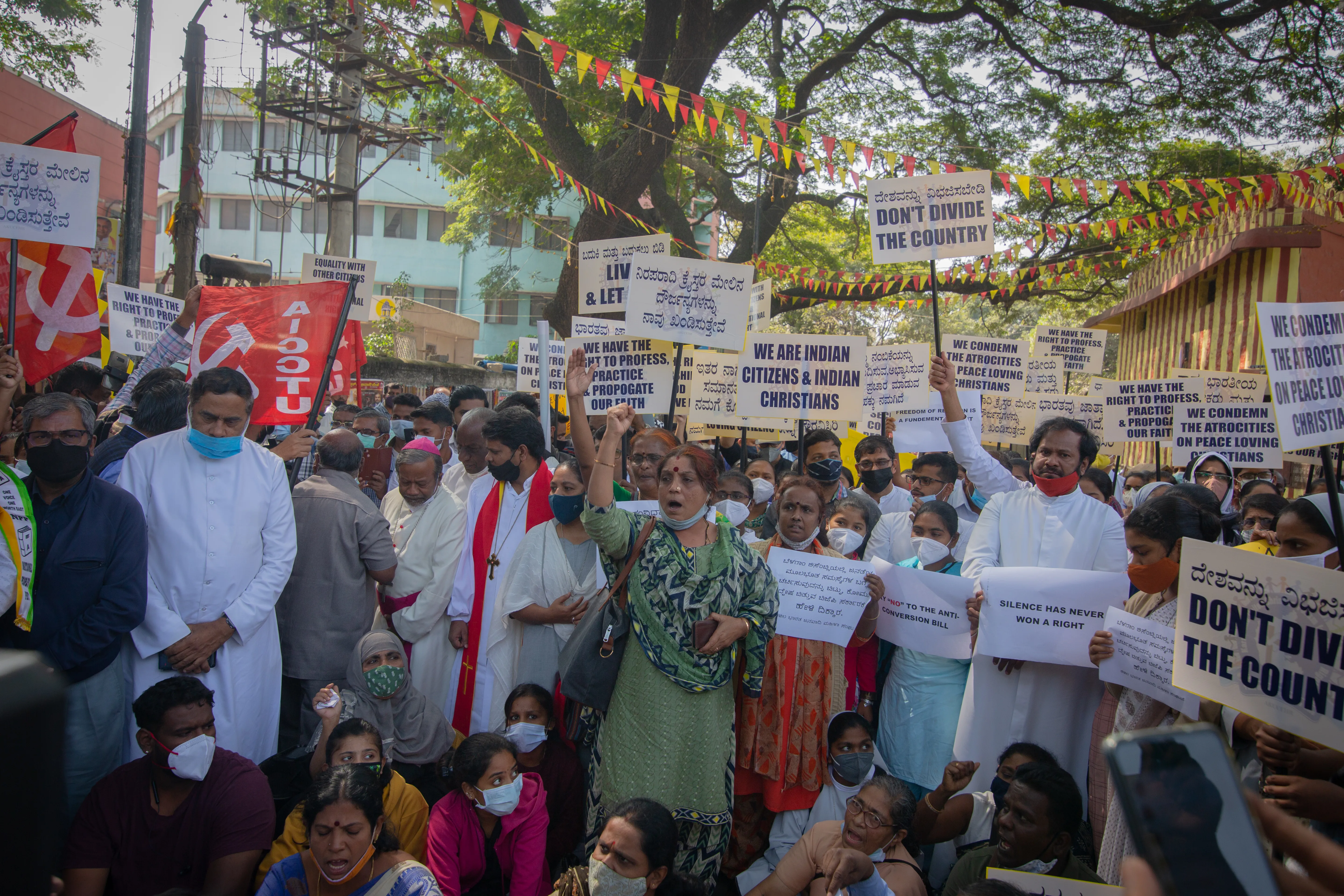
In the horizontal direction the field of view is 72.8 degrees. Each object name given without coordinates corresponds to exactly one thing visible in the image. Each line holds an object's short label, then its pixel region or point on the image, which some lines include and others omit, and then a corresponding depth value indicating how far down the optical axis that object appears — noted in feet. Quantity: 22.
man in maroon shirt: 10.37
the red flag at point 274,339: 16.42
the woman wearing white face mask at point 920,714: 13.20
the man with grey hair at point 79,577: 11.03
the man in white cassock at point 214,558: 12.13
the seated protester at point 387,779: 11.76
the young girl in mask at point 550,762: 12.65
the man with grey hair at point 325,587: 14.46
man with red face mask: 12.36
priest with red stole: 14.82
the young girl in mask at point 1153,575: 10.60
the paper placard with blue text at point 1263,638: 7.74
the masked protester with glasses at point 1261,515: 16.87
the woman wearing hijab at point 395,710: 13.42
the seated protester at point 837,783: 12.25
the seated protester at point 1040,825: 10.18
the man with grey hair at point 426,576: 15.25
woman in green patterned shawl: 10.74
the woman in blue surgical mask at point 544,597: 13.34
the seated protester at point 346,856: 9.91
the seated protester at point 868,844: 10.66
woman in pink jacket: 11.31
